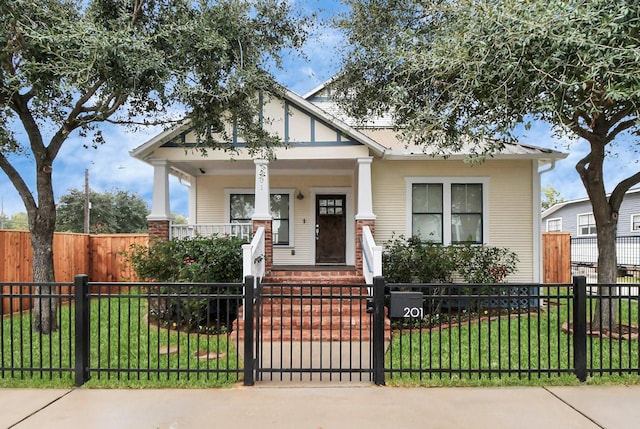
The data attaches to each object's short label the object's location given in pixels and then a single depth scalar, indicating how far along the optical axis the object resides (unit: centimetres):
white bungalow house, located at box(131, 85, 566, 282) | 932
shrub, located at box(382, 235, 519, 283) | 913
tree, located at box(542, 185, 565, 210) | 4180
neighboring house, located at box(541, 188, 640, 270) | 1819
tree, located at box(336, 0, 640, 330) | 489
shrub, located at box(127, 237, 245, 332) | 838
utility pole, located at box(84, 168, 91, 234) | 2609
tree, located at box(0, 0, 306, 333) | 585
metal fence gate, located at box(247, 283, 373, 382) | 503
